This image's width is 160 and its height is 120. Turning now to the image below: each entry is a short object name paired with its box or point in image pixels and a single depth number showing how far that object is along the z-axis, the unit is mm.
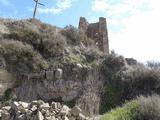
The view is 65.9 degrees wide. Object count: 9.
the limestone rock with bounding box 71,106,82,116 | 4216
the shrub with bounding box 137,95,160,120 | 4178
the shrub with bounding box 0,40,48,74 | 6417
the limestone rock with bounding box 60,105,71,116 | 4135
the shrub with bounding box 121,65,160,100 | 6735
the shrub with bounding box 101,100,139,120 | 4204
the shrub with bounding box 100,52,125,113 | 6723
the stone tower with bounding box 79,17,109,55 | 9593
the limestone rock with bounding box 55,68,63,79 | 6690
